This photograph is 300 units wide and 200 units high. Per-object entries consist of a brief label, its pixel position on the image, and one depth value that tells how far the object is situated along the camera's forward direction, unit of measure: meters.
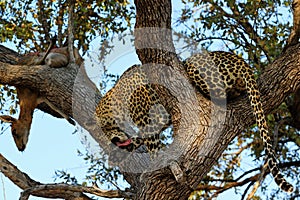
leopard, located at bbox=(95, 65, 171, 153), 14.34
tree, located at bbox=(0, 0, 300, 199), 11.20
